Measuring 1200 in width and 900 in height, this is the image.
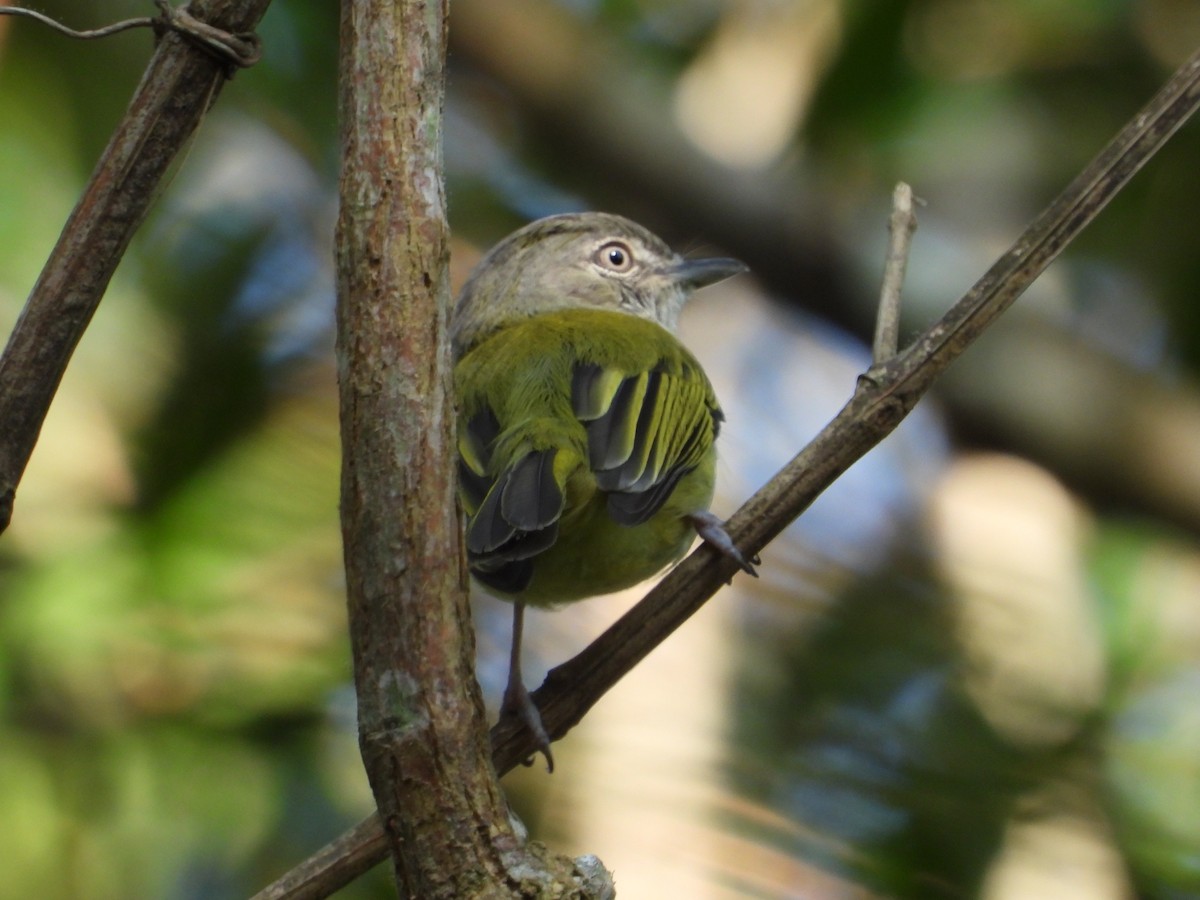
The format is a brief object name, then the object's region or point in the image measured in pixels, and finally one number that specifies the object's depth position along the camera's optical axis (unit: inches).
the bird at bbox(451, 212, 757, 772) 249.8
